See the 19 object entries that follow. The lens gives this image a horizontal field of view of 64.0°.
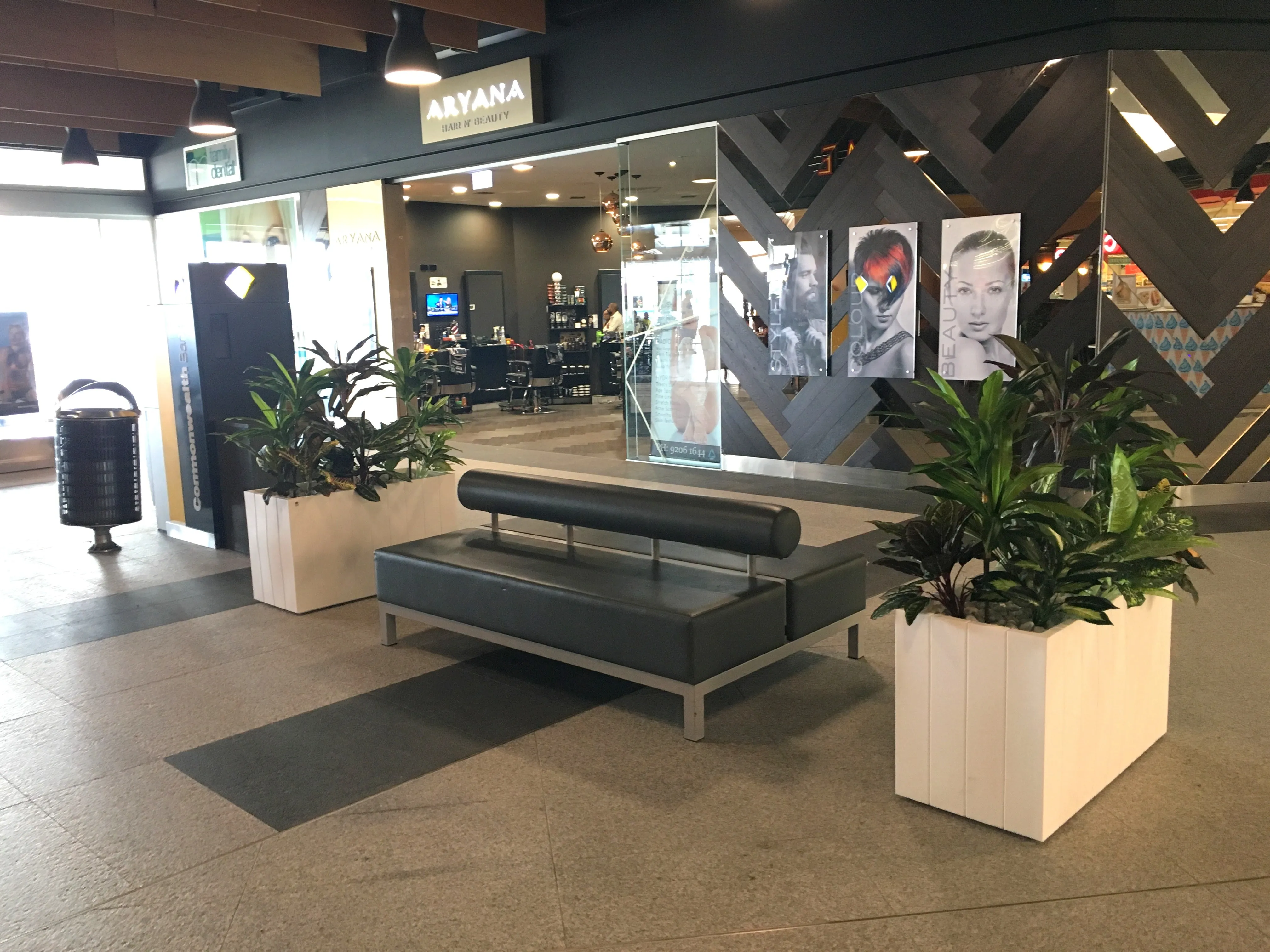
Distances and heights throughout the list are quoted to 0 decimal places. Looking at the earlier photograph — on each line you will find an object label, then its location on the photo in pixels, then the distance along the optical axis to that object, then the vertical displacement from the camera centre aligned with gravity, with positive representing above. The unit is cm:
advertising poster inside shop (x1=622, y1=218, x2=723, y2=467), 861 -11
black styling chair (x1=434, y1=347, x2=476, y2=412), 1493 -70
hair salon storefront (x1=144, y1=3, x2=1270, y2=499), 629 +75
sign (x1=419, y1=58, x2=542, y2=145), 876 +205
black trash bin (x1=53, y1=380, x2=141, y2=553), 668 -81
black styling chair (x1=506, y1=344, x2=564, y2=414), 1527 -68
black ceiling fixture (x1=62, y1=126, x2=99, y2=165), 1008 +191
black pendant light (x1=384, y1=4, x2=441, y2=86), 628 +172
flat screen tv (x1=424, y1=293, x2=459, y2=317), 1712 +45
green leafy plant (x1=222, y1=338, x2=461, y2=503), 513 -51
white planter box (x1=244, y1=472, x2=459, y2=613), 501 -103
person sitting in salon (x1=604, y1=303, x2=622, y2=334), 1503 +10
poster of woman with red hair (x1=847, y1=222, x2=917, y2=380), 717 +13
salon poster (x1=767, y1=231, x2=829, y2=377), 770 +12
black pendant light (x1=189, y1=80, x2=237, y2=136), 818 +184
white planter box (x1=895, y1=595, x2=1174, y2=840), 259 -106
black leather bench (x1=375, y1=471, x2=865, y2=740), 331 -90
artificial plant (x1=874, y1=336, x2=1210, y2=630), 269 -57
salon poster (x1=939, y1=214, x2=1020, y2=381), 661 +15
